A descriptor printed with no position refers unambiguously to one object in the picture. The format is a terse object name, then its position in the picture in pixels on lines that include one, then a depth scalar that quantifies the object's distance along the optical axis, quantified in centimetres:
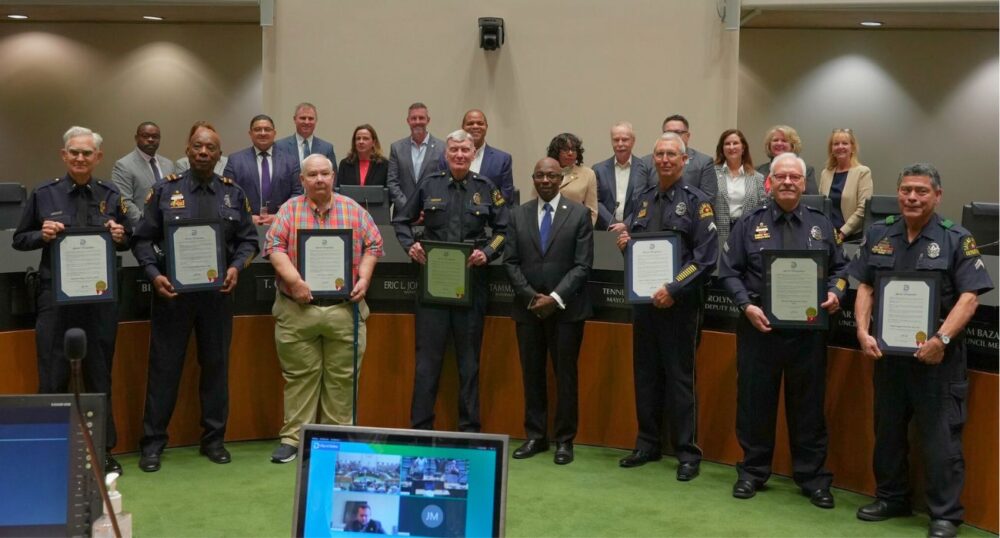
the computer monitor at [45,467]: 245
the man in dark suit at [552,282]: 597
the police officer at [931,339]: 472
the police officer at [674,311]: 568
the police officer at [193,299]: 572
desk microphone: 238
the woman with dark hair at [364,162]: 785
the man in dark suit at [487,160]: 693
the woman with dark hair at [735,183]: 664
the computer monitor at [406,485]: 254
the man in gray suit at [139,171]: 731
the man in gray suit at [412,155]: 747
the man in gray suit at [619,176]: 692
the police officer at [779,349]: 528
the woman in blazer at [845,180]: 727
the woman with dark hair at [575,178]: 672
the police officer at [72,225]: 542
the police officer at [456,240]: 610
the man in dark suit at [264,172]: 677
